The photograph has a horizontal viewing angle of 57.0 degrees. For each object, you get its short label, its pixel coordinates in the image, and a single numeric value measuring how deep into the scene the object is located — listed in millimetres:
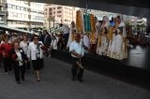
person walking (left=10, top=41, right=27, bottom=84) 5163
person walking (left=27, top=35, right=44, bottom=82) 5356
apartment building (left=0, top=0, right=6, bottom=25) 43447
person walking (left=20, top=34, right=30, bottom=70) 5790
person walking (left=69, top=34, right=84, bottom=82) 5421
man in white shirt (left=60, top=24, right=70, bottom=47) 9295
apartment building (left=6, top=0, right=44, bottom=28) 46840
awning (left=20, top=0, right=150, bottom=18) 12232
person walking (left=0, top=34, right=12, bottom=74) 6113
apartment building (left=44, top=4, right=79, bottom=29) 61060
